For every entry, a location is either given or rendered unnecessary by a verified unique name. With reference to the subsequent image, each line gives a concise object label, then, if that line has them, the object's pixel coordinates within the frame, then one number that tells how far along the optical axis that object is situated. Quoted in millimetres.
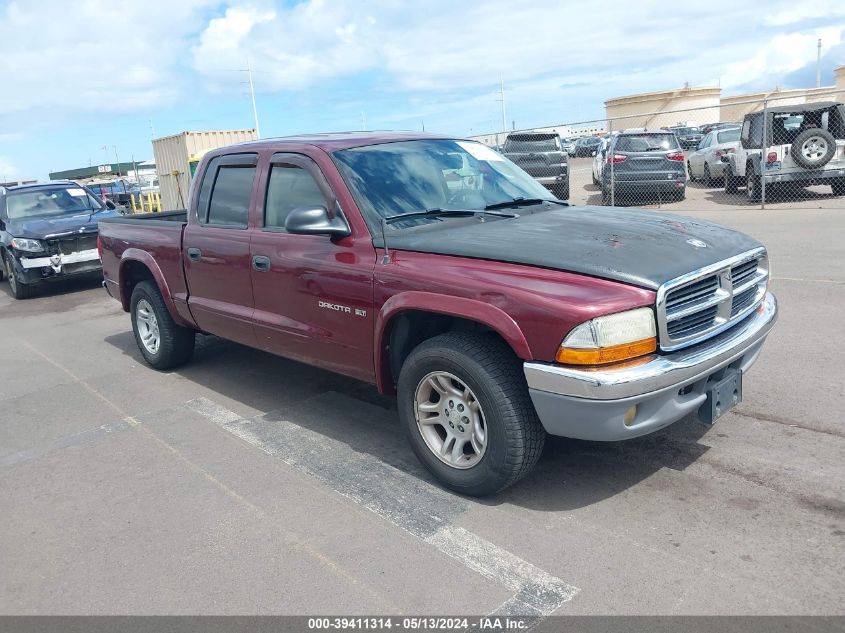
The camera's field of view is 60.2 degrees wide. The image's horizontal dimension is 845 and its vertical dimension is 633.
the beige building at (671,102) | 57031
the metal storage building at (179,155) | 24938
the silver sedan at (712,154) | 19406
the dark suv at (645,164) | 16391
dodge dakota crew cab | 3273
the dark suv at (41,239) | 11352
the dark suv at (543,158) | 18328
